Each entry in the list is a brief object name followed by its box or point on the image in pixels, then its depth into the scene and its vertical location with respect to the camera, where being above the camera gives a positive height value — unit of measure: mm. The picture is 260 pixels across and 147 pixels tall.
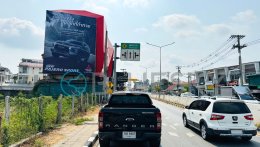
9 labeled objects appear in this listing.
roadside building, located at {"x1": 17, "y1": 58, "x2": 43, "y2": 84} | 101125 +4807
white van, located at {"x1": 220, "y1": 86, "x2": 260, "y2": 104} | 31516 -777
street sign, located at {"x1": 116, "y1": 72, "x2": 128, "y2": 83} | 80312 +2469
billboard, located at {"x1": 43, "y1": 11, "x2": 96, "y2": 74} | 49719 +7725
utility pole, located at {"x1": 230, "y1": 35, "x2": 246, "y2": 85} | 38719 +6006
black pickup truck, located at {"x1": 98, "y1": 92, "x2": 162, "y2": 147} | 8031 -1154
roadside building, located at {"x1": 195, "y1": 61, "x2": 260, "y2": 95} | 61281 +3407
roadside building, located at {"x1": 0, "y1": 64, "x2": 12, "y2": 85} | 103062 +3803
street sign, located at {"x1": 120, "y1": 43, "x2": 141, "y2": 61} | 25969 +3102
